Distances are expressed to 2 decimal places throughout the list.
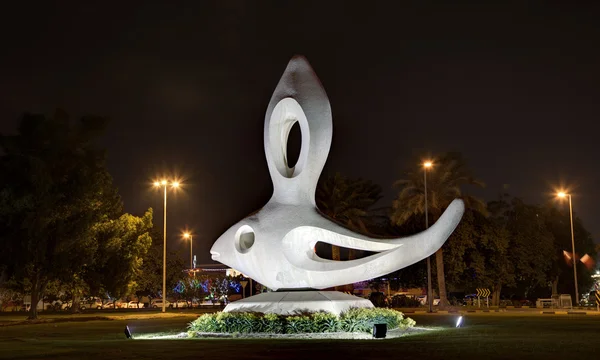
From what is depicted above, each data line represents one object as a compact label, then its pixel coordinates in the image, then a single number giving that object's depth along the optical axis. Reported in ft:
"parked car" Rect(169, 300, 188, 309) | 254.10
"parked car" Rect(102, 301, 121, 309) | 281.78
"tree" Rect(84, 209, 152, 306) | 163.12
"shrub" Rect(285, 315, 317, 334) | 73.46
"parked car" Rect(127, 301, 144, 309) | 298.35
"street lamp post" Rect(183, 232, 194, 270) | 280.63
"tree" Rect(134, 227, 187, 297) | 232.53
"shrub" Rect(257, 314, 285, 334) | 73.87
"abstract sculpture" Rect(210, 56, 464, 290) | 78.23
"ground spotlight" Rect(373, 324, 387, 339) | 69.92
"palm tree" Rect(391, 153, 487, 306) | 171.73
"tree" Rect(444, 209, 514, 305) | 182.91
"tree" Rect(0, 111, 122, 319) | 139.64
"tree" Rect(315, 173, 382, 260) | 174.70
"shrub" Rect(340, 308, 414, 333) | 75.05
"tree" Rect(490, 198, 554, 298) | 197.67
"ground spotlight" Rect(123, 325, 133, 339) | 76.79
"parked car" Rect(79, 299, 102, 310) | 264.72
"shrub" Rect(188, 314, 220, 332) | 77.80
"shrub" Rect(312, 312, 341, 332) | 73.56
